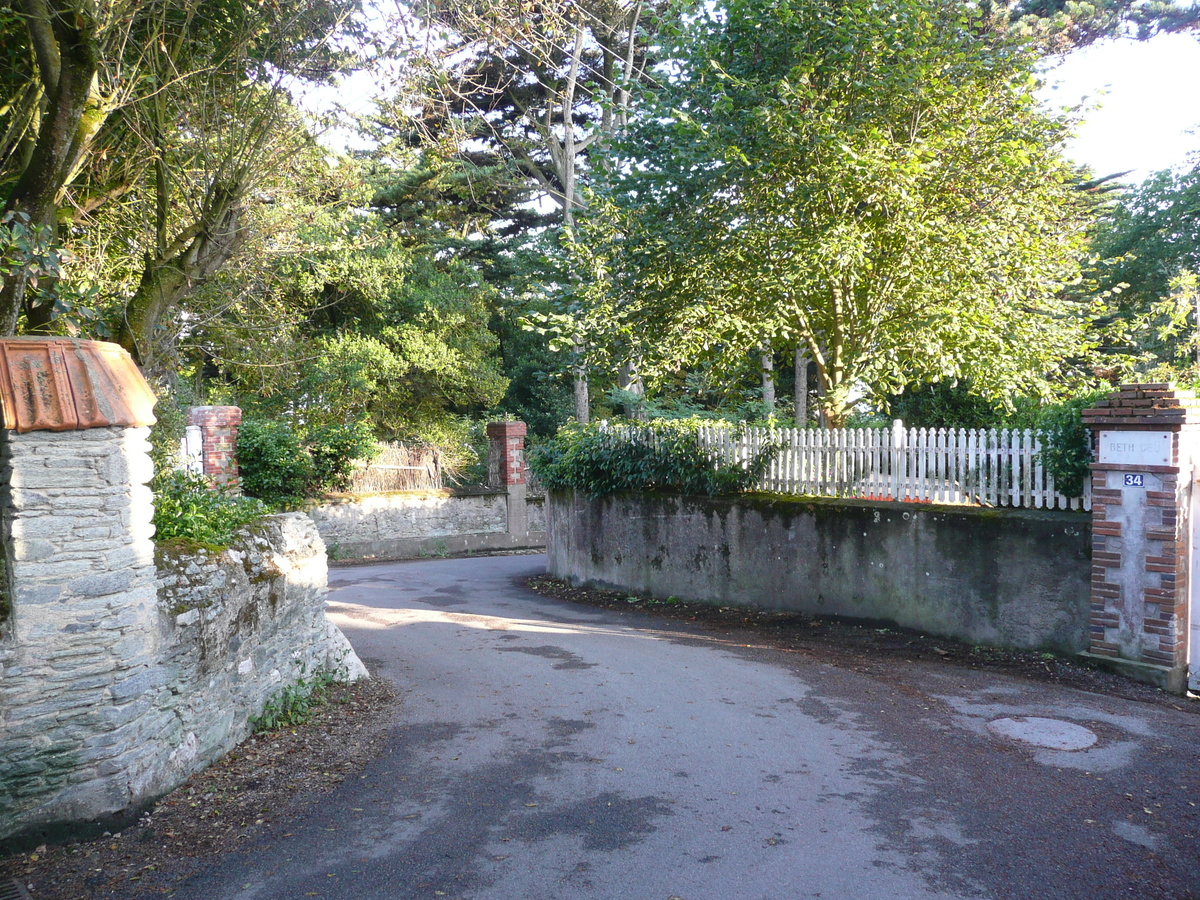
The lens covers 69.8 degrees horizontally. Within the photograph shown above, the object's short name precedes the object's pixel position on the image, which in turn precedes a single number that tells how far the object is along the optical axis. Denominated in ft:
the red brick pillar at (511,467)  70.33
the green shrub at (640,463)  39.32
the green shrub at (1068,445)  27.27
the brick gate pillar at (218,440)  55.72
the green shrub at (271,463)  58.95
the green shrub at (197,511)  19.13
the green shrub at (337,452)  61.98
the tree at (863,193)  33.63
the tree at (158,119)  20.58
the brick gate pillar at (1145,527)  24.49
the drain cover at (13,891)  13.23
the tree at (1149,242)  74.40
